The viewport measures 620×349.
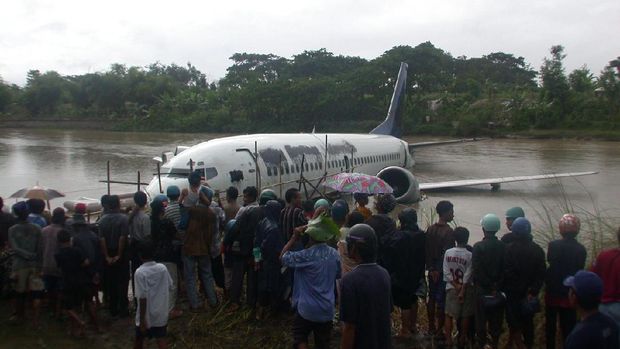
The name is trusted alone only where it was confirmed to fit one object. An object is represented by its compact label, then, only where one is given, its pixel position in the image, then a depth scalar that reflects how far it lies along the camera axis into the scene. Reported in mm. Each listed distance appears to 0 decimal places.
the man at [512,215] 6508
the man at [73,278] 6586
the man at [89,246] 6754
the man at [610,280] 4676
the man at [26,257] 6965
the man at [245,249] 7008
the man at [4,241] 7383
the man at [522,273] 5754
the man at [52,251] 6961
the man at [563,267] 5770
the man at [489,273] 5863
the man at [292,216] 7000
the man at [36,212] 7457
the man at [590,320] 3750
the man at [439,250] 6527
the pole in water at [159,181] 11592
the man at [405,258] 6305
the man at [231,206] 7939
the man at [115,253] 7051
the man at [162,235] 6965
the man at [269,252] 6629
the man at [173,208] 7340
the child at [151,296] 5723
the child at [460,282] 6098
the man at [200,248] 7219
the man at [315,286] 5207
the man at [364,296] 4324
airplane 12820
